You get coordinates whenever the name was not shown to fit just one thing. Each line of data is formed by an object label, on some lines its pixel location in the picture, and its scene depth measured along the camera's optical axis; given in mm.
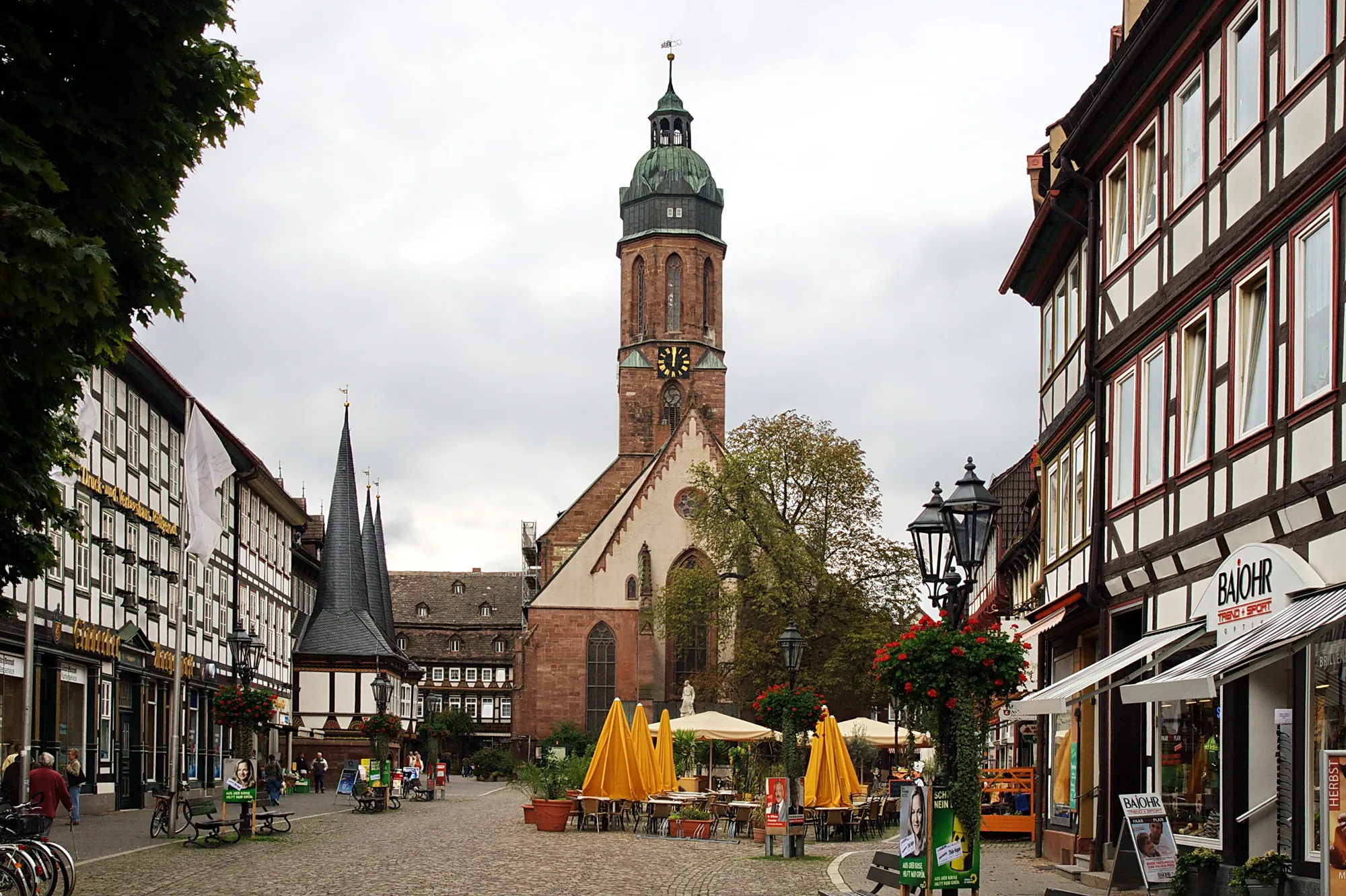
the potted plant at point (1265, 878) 12891
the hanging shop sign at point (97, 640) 33838
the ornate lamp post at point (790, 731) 24859
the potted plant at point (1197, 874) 13859
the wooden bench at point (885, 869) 15477
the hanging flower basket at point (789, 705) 28016
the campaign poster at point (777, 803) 24344
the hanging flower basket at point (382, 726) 47312
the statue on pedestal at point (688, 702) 53375
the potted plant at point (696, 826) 30453
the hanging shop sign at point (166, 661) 41094
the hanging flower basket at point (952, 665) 14820
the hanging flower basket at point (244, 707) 30906
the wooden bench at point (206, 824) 25922
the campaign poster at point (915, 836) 14156
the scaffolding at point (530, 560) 106125
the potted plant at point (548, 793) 31469
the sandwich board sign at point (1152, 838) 14312
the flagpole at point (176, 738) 27375
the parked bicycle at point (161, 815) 27484
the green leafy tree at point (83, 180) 9969
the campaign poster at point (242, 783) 27516
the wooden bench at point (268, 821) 28234
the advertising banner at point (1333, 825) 11047
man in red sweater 21719
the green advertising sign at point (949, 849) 14109
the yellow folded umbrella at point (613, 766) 31969
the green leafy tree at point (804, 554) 56125
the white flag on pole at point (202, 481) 30047
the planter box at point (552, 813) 31406
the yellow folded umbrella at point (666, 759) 35188
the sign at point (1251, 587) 13492
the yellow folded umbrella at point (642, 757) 32031
